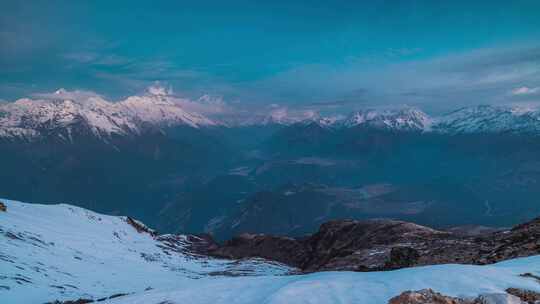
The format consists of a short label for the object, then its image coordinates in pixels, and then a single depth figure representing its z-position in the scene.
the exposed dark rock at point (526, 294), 12.99
